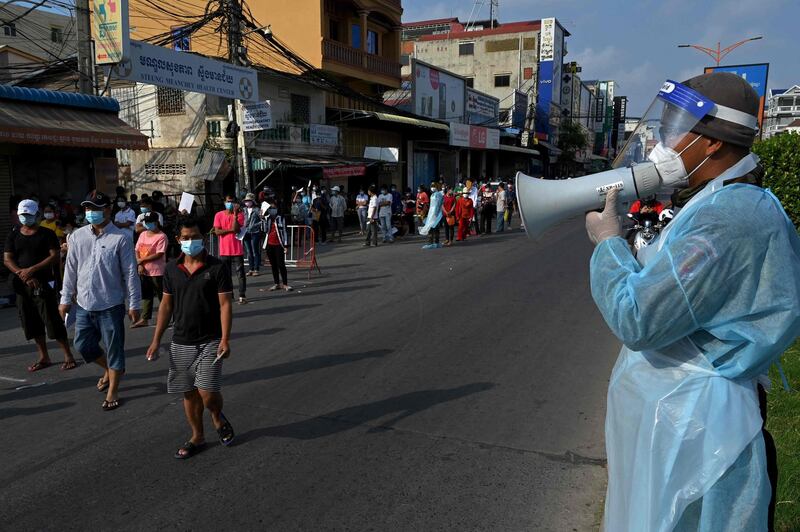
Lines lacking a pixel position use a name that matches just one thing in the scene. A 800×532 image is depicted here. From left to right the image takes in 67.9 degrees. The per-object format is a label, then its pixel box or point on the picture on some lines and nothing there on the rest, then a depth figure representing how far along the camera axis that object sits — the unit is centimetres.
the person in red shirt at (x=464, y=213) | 1603
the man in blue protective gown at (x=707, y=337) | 146
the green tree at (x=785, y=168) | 986
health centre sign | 1230
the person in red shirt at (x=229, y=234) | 947
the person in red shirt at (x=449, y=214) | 1588
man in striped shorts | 417
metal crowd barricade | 1210
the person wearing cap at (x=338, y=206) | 1794
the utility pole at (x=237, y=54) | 1481
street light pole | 2214
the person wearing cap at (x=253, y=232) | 1137
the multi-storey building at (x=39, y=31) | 3081
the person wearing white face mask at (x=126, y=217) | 889
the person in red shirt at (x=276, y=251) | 1009
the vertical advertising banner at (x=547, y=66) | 4788
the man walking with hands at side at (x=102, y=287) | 513
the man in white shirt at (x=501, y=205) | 1928
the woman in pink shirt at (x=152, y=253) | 783
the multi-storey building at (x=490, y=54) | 4847
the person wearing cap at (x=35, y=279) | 621
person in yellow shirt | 893
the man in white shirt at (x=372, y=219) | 1596
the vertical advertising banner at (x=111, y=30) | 1173
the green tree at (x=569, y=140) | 5225
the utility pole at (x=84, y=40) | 1203
